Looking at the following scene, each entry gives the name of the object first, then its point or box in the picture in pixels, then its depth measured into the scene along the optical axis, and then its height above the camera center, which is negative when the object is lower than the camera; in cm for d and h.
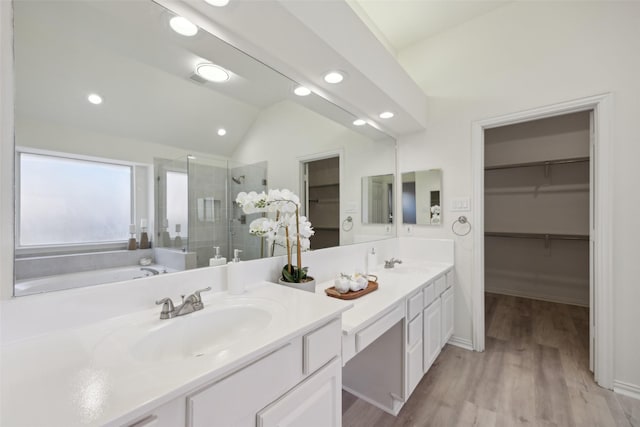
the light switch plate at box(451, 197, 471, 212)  238 +7
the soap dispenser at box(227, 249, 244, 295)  120 -31
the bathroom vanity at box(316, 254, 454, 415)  137 -81
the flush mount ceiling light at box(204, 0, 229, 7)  104 +85
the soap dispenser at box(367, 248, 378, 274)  222 -42
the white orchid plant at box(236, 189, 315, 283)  139 -6
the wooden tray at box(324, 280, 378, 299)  149 -47
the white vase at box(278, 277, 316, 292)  133 -38
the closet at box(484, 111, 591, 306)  330 +3
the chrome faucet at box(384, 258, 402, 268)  234 -46
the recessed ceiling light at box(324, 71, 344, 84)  160 +85
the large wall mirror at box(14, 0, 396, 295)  84 +29
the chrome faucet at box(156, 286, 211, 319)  93 -35
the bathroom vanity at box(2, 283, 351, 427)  51 -38
